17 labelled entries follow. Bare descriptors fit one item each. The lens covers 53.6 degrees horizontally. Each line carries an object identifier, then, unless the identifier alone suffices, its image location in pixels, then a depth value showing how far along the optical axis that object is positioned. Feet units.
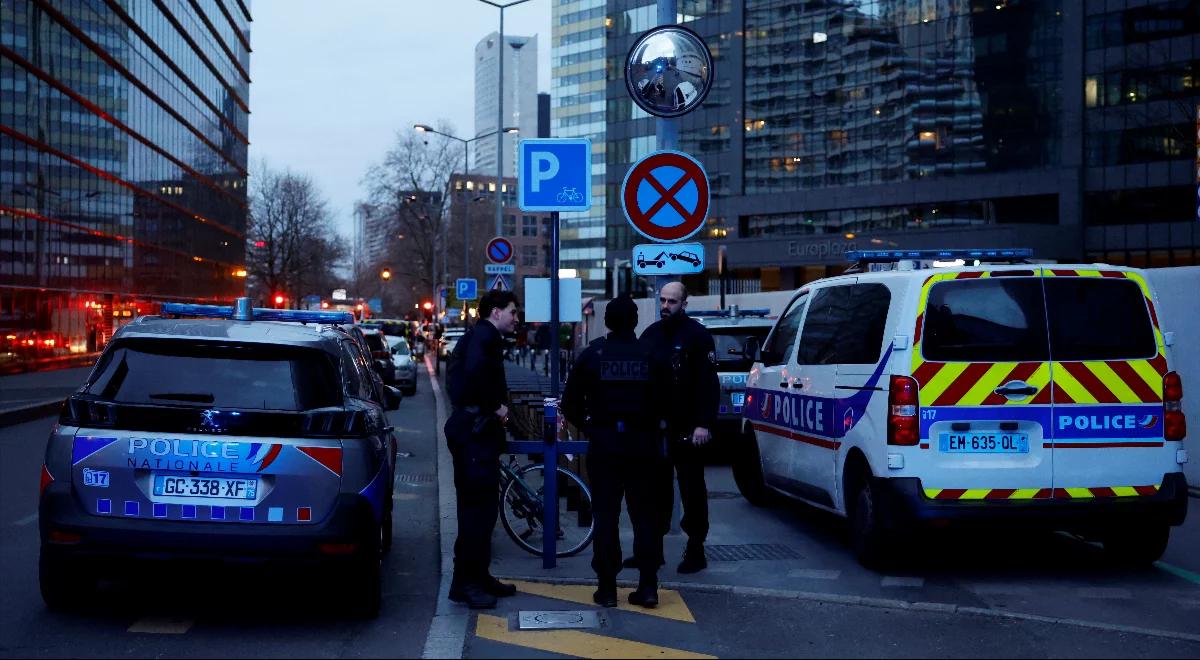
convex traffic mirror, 29.73
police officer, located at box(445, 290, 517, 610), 21.79
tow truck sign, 28.73
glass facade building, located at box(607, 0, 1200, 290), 188.44
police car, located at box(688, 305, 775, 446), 44.11
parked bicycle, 26.76
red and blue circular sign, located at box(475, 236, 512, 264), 71.72
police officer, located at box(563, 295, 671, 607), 21.47
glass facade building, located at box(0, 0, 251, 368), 123.34
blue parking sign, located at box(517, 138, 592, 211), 29.91
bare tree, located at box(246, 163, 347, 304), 289.53
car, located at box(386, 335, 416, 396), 97.55
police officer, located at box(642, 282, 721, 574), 23.22
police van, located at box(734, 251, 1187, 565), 23.43
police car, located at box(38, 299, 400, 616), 19.21
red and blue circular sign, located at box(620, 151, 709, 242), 28.53
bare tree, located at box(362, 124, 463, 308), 245.24
